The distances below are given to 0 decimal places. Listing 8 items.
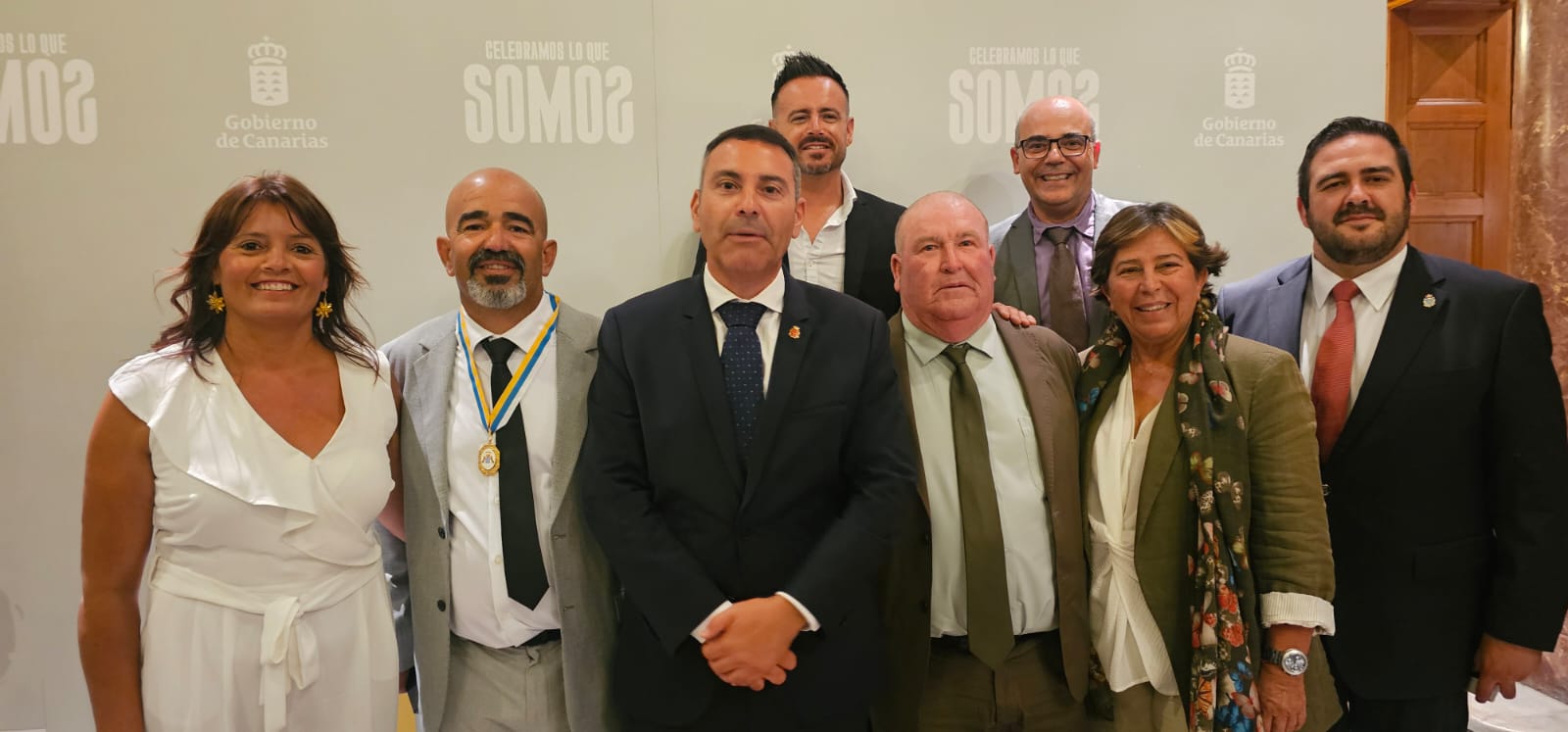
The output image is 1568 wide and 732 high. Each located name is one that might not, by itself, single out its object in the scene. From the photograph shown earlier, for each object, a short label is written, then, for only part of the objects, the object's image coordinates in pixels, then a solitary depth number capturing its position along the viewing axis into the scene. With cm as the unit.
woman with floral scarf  210
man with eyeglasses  304
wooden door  470
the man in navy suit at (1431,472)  235
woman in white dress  192
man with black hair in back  313
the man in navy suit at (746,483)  192
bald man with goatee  217
